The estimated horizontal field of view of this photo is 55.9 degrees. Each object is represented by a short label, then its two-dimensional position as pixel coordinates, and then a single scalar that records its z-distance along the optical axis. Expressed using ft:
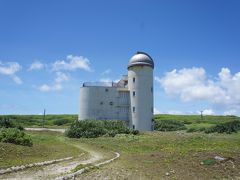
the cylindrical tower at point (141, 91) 132.27
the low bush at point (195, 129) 130.79
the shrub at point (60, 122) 198.33
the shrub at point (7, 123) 116.28
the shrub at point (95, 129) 104.30
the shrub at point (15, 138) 58.32
